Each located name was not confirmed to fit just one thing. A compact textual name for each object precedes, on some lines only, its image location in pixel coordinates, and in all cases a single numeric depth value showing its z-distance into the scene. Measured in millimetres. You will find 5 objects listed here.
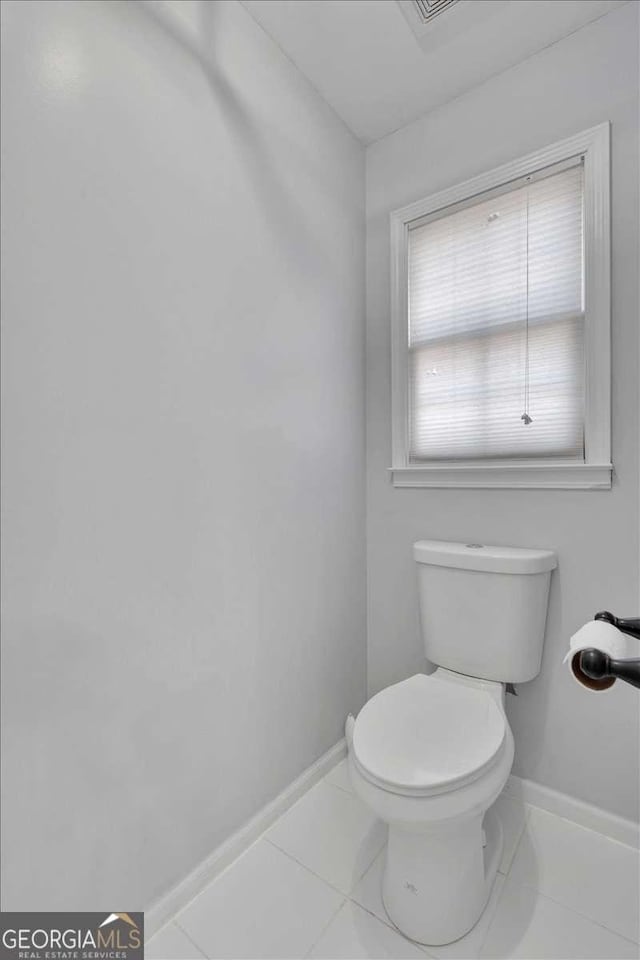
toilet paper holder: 490
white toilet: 991
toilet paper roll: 536
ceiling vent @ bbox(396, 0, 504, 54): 1310
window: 1372
